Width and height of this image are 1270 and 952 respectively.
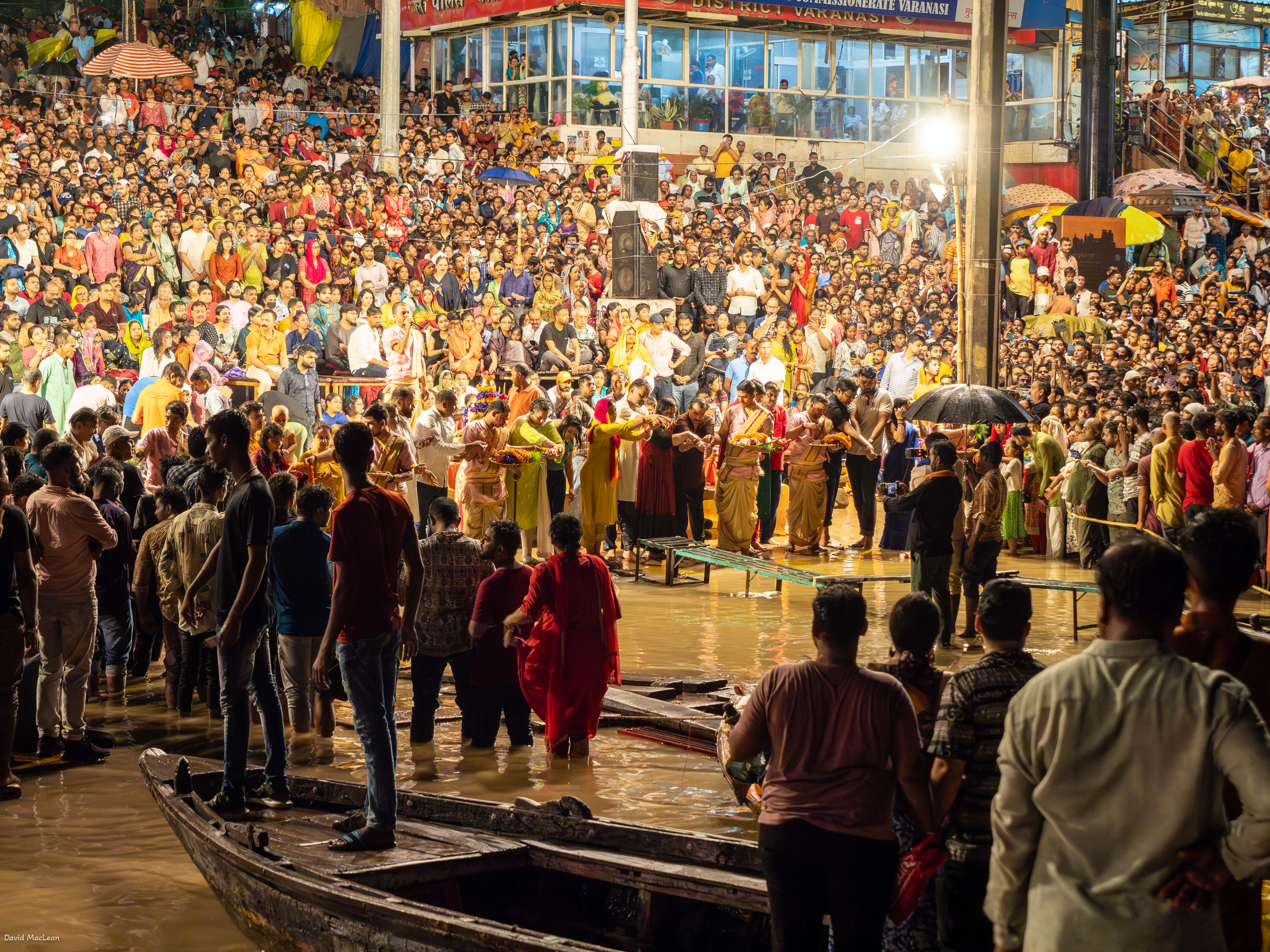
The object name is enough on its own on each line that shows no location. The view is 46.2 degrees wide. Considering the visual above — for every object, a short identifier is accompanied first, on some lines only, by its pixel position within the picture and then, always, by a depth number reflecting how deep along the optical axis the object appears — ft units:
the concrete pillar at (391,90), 80.28
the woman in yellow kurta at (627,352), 61.57
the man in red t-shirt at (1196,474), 42.22
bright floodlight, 73.41
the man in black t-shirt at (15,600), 23.25
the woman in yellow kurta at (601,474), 49.06
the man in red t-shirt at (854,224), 89.97
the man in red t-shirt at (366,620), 19.42
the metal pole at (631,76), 79.82
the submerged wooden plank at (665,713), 28.40
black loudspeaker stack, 69.82
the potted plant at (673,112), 105.50
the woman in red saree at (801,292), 76.07
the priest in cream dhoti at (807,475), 51.31
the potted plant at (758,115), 108.58
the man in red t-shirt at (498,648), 26.78
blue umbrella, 81.51
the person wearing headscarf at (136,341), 54.75
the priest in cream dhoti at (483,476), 43.55
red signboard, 103.35
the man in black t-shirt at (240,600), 20.48
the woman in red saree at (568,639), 26.13
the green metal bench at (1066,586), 36.88
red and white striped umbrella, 73.10
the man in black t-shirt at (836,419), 52.21
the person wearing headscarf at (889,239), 89.61
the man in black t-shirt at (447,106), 88.89
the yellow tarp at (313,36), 99.81
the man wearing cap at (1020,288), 84.94
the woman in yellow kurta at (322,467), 40.93
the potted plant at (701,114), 106.52
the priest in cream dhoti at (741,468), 50.08
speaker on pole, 72.33
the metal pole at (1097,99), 102.22
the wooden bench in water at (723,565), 37.19
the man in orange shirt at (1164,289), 84.38
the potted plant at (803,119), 110.73
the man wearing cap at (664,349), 61.72
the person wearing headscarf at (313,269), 62.90
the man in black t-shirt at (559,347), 61.52
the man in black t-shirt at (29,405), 43.80
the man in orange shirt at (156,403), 46.21
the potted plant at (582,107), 100.53
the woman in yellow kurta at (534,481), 45.44
